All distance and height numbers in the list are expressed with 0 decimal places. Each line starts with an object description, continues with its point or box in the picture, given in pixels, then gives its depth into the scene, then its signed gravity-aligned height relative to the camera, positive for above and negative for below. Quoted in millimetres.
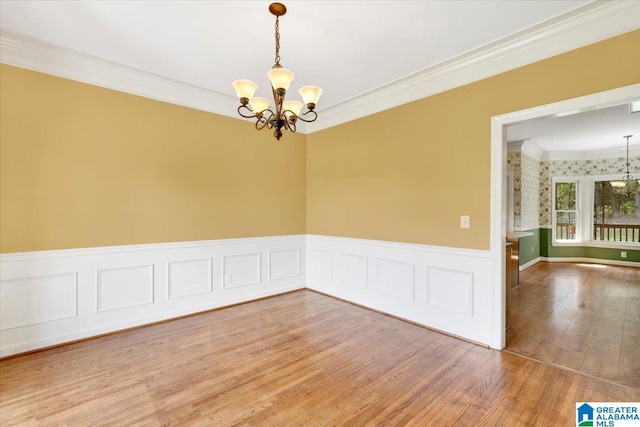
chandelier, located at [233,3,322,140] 2146 +927
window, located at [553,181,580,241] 7531 -1
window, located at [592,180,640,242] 6984 +107
